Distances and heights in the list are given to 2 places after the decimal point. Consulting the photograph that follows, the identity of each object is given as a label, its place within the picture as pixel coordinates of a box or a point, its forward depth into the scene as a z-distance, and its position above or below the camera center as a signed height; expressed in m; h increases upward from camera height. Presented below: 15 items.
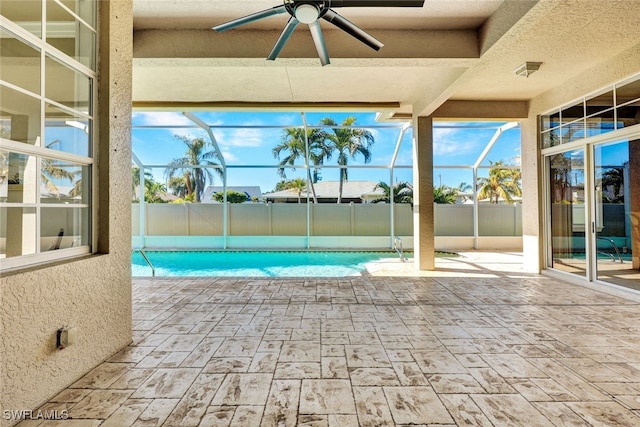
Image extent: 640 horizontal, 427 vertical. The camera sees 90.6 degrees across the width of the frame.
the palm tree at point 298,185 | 11.08 +1.17
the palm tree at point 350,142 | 12.04 +2.90
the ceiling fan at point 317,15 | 2.78 +1.87
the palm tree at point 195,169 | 11.38 +1.77
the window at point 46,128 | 1.92 +0.63
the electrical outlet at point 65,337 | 2.09 -0.78
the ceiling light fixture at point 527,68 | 4.43 +2.10
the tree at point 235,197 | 11.16 +0.76
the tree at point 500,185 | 11.24 +1.12
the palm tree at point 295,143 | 11.88 +2.85
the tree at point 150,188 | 10.51 +1.07
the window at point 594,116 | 4.30 +1.56
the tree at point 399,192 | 10.99 +0.88
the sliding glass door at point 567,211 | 5.11 +0.07
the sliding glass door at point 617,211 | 4.30 +0.06
